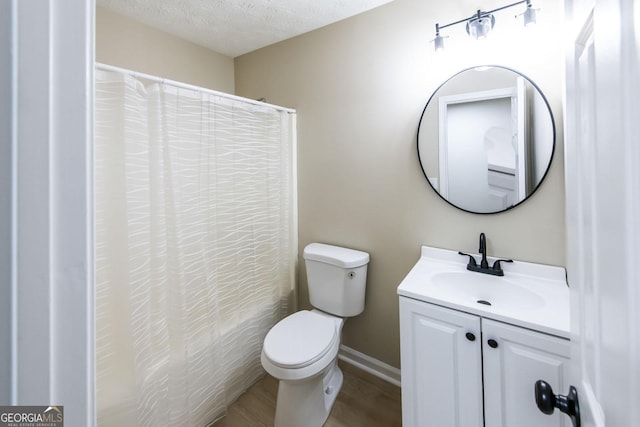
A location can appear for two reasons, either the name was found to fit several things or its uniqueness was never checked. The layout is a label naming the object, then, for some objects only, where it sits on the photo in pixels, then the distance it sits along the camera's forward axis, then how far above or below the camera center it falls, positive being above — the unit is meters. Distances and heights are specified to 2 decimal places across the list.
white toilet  1.36 -0.70
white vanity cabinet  0.96 -0.61
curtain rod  1.08 +0.62
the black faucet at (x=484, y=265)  1.38 -0.28
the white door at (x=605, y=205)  0.32 +0.01
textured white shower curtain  1.16 -0.18
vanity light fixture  1.29 +0.89
